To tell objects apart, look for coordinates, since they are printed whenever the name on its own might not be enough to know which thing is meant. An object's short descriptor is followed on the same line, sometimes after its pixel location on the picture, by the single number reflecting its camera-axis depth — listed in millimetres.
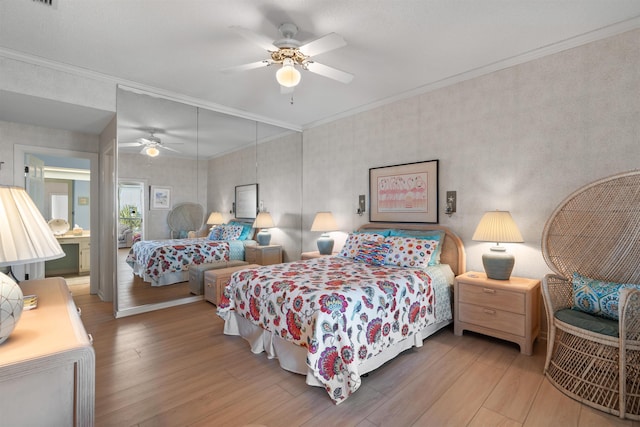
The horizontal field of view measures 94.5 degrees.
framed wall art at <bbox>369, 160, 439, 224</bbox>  3596
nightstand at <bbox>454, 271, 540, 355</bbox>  2555
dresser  898
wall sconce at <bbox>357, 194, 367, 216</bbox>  4309
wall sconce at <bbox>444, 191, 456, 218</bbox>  3416
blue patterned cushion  2090
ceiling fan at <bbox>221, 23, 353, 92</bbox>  2246
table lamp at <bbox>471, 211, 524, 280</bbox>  2727
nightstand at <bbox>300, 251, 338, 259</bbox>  4325
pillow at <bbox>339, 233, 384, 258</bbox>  3602
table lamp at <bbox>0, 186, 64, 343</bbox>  1033
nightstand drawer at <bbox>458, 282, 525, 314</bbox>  2578
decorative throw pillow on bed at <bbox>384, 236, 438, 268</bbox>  3107
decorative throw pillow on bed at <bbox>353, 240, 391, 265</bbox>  3328
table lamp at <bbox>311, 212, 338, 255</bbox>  4391
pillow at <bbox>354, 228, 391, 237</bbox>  3766
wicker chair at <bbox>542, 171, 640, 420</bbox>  1842
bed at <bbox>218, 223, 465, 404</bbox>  1967
